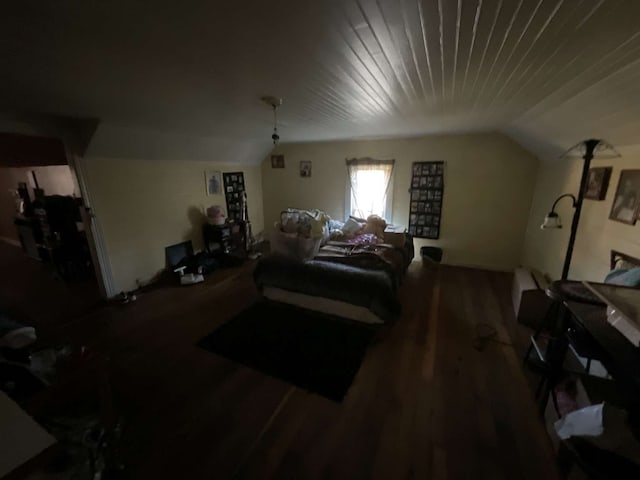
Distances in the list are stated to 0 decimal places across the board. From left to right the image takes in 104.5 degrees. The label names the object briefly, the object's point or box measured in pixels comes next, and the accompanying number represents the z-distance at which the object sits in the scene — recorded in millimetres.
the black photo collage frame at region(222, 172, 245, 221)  4801
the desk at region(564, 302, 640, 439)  954
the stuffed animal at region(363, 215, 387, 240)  3821
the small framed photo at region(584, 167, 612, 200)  2143
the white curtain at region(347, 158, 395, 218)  4551
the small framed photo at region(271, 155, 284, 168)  5375
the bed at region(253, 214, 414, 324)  2455
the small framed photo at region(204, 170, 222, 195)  4395
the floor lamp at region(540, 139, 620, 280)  1872
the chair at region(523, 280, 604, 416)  1344
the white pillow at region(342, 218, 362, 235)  3844
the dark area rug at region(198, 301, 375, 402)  2004
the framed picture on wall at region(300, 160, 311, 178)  5134
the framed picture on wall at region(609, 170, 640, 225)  1788
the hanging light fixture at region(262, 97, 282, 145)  2135
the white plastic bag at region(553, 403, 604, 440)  1114
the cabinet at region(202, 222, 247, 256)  4355
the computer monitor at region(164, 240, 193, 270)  3920
